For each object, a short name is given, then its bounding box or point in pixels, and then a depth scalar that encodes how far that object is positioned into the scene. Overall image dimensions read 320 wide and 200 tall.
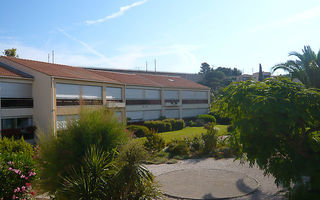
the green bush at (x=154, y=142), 14.09
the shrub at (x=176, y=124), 28.60
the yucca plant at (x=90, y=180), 5.68
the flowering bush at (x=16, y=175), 6.47
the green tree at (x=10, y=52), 29.03
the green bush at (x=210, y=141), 14.18
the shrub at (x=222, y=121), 33.64
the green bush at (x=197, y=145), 14.21
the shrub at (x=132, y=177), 5.94
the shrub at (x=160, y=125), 26.33
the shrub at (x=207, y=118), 33.83
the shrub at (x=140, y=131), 21.91
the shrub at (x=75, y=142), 6.29
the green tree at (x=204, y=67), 85.56
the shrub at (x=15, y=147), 9.15
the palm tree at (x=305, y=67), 12.62
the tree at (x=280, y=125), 4.72
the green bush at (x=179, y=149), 14.09
